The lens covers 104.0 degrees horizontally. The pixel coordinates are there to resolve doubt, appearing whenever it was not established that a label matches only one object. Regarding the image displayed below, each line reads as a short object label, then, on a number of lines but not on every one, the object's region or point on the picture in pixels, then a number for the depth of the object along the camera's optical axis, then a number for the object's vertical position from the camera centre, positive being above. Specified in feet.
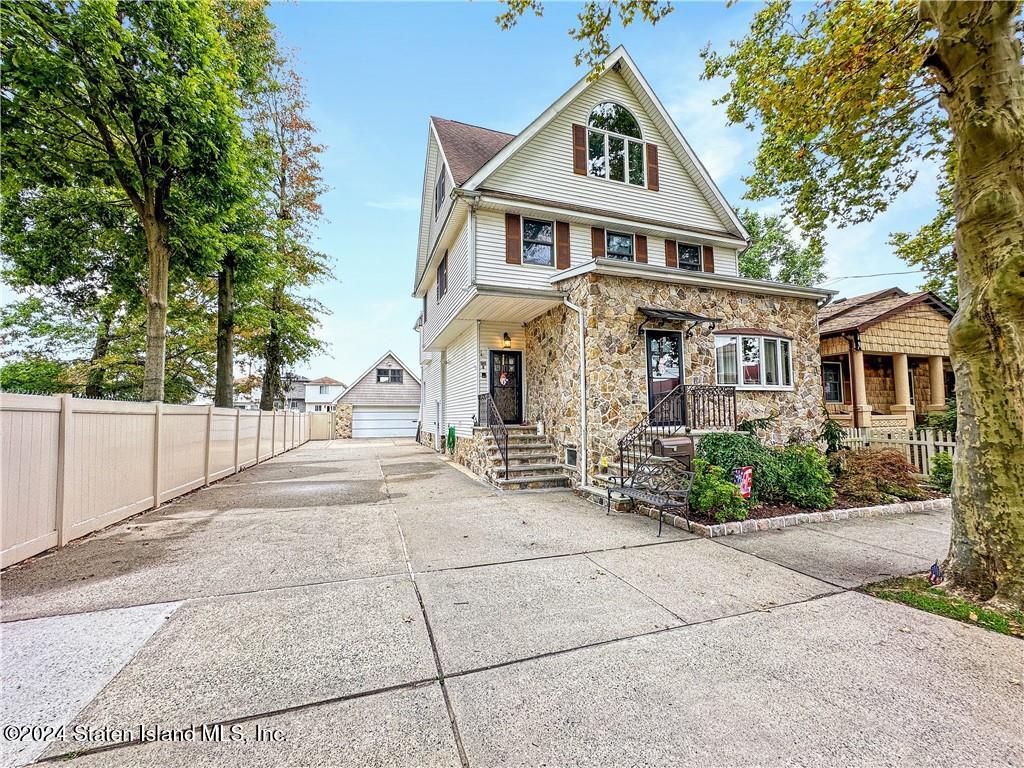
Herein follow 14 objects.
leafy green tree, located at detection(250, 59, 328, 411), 53.62 +27.17
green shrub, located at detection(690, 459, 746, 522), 18.35 -4.35
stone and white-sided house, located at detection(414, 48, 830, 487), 28.02 +8.16
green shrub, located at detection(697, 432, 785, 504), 21.24 -3.11
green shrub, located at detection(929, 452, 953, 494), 23.87 -4.23
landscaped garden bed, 18.48 -4.65
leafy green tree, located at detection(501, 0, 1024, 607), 10.69 +3.40
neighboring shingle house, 40.57 +4.75
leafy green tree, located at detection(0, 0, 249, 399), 20.15 +17.32
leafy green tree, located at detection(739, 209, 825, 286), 70.13 +26.69
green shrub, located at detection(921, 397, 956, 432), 38.82 -1.92
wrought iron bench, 18.07 -4.00
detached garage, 90.27 +0.84
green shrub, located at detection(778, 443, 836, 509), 21.01 -4.20
